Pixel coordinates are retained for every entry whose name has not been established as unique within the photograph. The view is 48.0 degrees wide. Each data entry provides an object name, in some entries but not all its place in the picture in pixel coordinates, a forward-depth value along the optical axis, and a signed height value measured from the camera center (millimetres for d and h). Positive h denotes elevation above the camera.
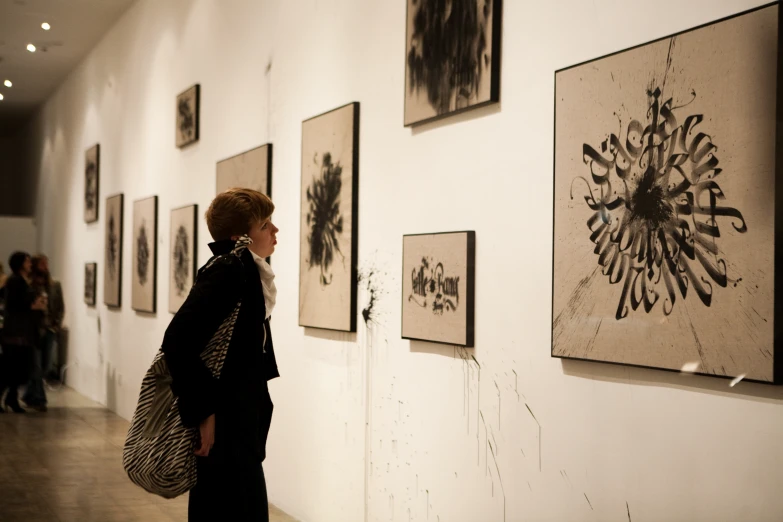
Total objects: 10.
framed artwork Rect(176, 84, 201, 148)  7547 +1299
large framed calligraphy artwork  2480 +214
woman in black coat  2904 -383
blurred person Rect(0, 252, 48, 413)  10008 -793
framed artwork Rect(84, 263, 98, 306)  11422 -253
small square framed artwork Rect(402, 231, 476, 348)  3797 -92
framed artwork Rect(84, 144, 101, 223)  11320 +1050
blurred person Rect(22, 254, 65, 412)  10242 -827
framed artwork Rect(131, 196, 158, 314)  8617 +76
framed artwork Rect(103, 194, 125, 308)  10070 +97
